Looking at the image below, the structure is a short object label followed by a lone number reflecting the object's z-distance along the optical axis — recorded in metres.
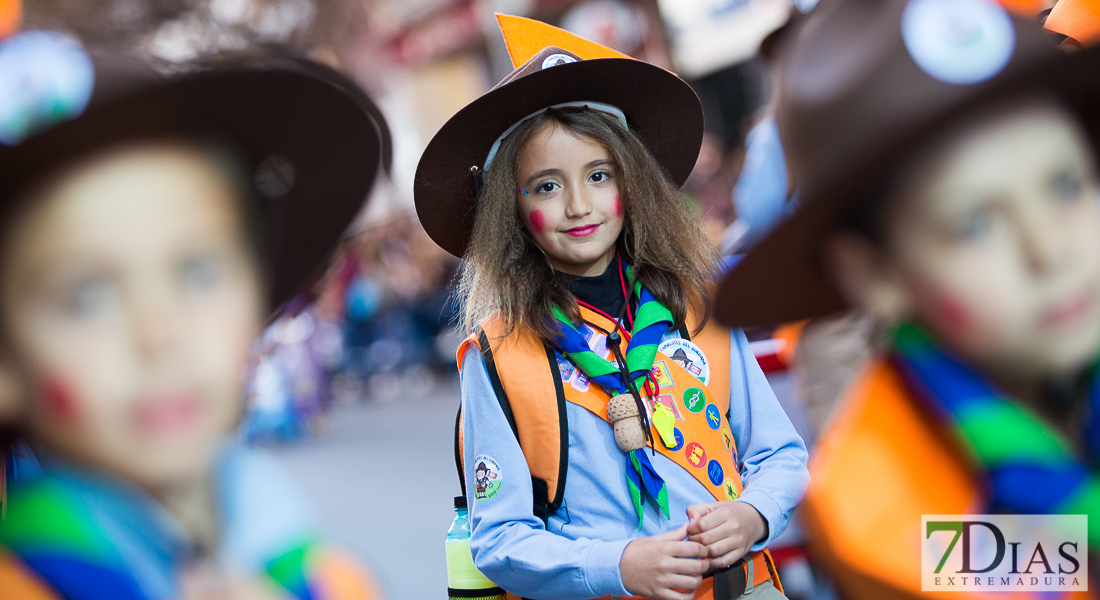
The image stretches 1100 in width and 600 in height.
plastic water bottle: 1.65
